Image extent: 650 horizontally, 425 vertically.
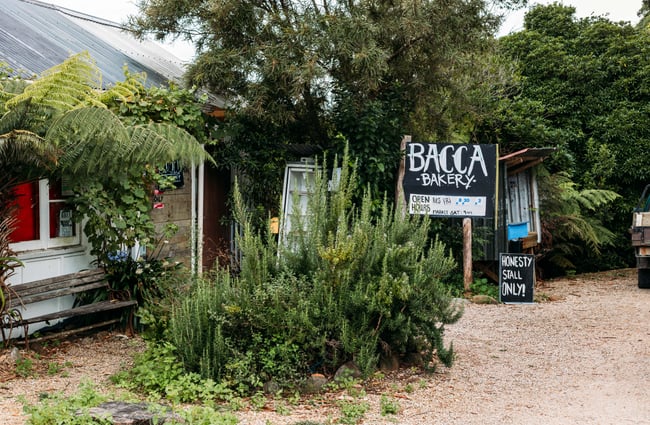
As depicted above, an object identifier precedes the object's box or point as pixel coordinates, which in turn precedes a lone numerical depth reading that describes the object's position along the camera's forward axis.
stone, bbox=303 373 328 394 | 5.75
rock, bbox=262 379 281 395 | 5.62
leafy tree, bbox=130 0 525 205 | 9.80
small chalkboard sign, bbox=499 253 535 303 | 10.36
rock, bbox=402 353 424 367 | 6.63
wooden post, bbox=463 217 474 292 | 11.06
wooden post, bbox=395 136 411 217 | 10.81
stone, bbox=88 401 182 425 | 4.42
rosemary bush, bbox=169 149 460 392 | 5.79
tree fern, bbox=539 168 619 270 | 13.85
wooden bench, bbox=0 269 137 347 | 6.61
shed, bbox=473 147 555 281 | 12.06
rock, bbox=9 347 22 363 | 6.31
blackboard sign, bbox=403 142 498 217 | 10.54
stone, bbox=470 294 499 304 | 10.52
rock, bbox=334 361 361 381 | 5.94
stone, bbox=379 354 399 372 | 6.38
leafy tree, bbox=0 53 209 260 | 5.71
